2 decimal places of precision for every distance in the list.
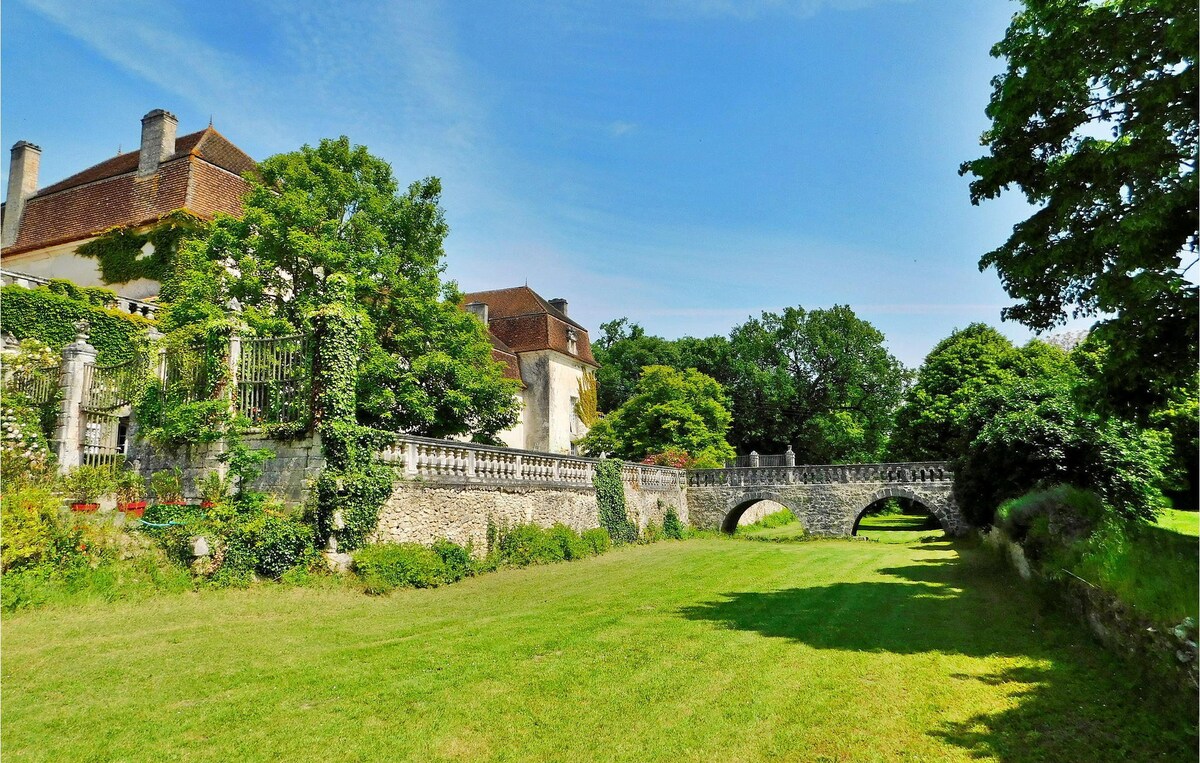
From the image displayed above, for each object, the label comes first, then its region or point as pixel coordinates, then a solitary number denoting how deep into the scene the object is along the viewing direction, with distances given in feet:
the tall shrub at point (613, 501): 65.98
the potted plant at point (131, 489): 39.24
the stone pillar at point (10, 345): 50.17
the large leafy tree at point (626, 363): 171.12
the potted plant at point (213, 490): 35.60
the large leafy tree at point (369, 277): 59.72
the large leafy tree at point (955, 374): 100.42
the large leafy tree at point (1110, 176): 22.86
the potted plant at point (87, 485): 36.70
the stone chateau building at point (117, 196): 73.46
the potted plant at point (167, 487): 38.96
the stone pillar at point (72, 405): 42.14
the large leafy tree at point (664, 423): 113.39
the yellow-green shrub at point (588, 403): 130.41
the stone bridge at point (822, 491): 87.92
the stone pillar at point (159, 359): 41.55
